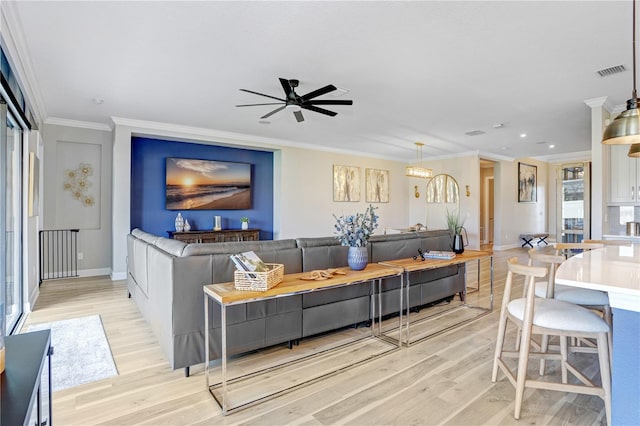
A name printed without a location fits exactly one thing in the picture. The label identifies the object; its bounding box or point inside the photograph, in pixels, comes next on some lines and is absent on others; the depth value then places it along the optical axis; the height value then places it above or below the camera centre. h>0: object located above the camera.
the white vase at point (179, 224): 6.34 -0.20
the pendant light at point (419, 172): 7.39 +0.89
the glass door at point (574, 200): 9.54 +0.32
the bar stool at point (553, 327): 1.89 -0.66
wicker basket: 2.16 -0.43
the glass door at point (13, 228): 3.50 -0.16
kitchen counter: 1.47 -0.57
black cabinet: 0.81 -0.46
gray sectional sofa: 2.41 -0.72
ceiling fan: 3.60 +1.29
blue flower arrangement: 2.90 -0.14
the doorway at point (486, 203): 11.55 +0.31
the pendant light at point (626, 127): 2.34 +0.59
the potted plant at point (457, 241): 3.89 -0.33
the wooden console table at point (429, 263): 3.06 -0.48
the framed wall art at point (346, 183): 8.54 +0.75
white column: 4.49 +0.56
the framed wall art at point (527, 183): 10.27 +0.88
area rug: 2.43 -1.15
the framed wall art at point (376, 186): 9.27 +0.74
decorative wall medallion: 5.83 +0.53
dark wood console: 6.06 -0.42
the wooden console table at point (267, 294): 2.04 -0.51
